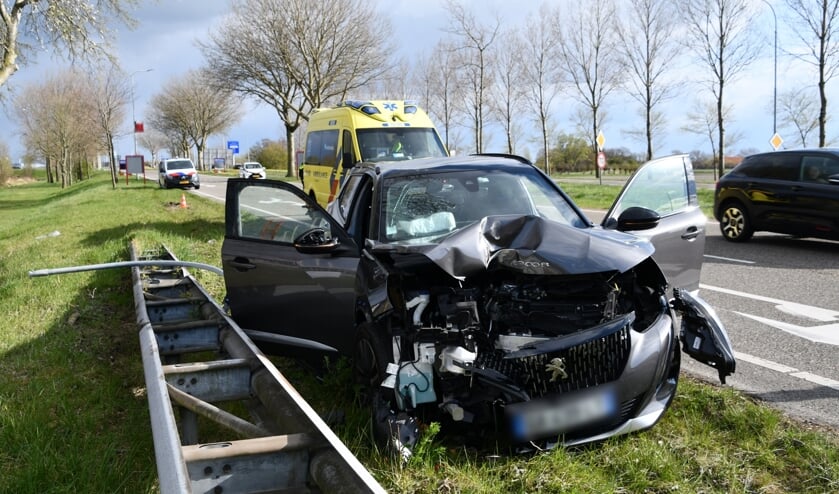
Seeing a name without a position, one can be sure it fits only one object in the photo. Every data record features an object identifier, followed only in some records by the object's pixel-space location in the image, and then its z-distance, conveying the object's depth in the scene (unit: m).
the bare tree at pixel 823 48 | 26.70
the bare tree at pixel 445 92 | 44.84
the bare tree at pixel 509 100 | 43.00
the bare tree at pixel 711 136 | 55.28
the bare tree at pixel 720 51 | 33.35
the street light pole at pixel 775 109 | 35.41
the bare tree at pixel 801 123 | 53.56
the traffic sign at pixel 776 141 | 29.98
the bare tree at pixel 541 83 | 42.38
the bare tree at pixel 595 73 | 41.16
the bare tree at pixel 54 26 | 19.08
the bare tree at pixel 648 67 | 37.88
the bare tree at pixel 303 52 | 35.53
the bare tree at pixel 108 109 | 46.41
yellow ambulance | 11.80
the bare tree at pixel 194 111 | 71.19
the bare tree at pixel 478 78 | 36.78
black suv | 10.30
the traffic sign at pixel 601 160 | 29.39
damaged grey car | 3.10
